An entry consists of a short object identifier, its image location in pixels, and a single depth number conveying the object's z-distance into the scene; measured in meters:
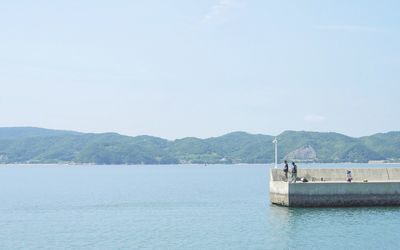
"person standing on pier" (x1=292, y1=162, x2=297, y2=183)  45.69
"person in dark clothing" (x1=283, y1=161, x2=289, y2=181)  47.16
